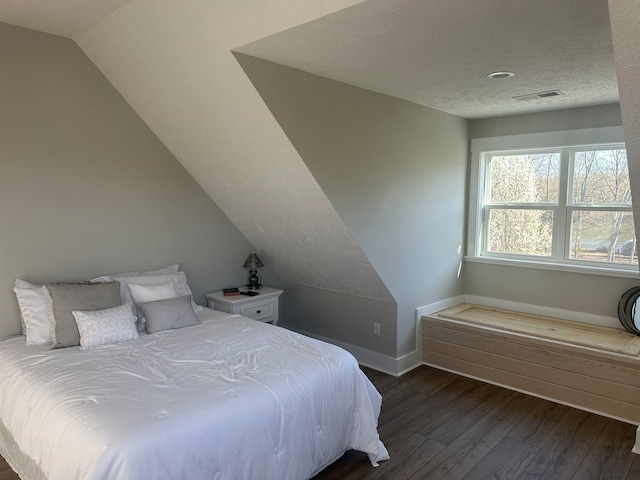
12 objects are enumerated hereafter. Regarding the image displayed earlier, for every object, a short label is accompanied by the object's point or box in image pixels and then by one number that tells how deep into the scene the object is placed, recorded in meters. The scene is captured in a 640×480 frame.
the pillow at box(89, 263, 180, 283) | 3.23
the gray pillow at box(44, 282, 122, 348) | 2.69
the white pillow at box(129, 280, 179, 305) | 3.22
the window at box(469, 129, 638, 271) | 3.76
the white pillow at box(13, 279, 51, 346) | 2.77
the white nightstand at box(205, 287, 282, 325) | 3.83
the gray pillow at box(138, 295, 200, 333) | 3.06
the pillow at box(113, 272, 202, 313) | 3.23
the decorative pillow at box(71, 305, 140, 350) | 2.70
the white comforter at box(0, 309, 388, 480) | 1.75
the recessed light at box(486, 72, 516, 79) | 2.74
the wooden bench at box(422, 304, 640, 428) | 3.03
